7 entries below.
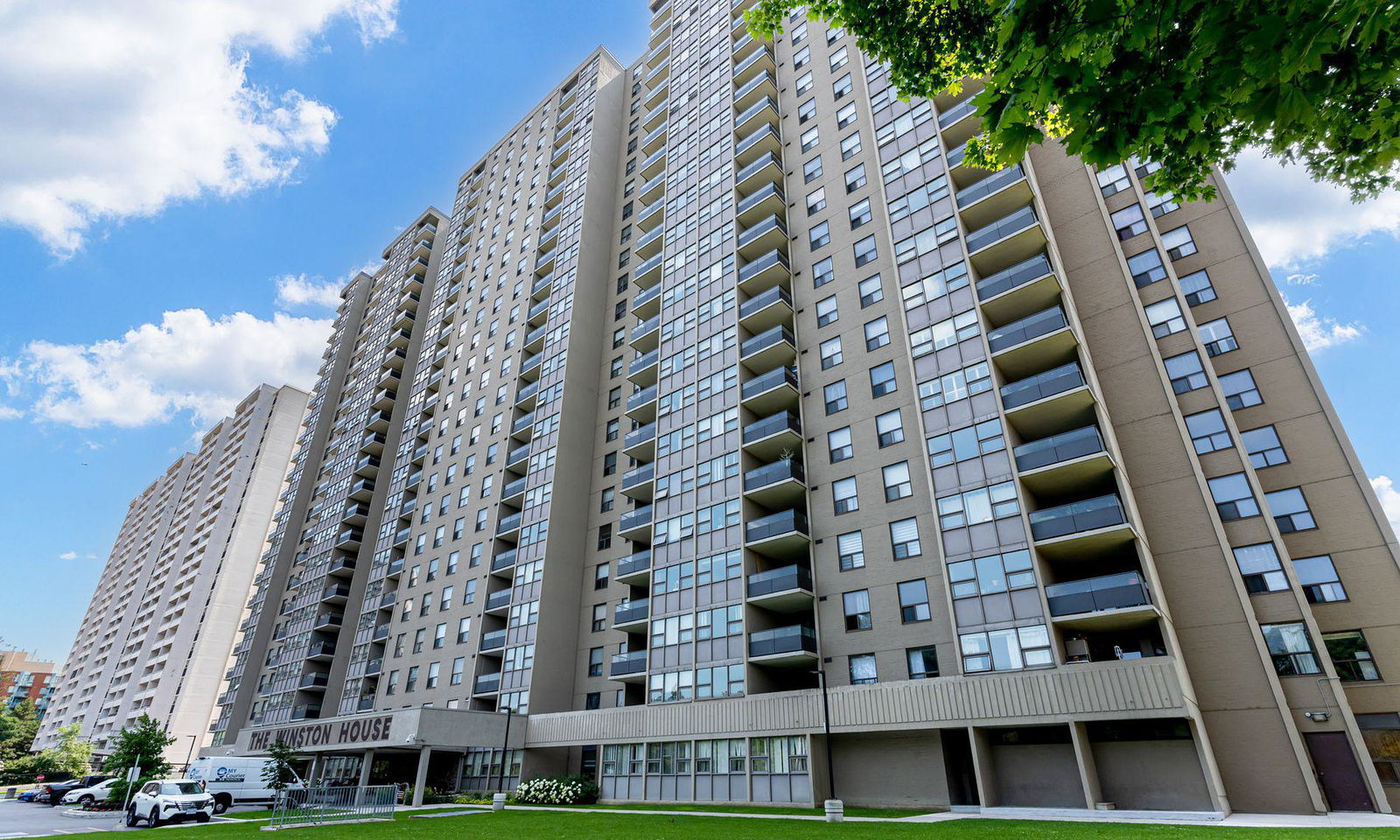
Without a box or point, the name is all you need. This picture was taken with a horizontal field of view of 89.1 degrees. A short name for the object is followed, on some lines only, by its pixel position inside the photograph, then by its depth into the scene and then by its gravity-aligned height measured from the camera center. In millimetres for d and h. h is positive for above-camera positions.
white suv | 28125 -537
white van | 37500 +392
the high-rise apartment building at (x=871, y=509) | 25672 +12030
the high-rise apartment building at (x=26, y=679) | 157875 +22406
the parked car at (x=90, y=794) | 43469 -309
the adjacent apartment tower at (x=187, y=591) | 87812 +26267
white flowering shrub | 36000 -266
